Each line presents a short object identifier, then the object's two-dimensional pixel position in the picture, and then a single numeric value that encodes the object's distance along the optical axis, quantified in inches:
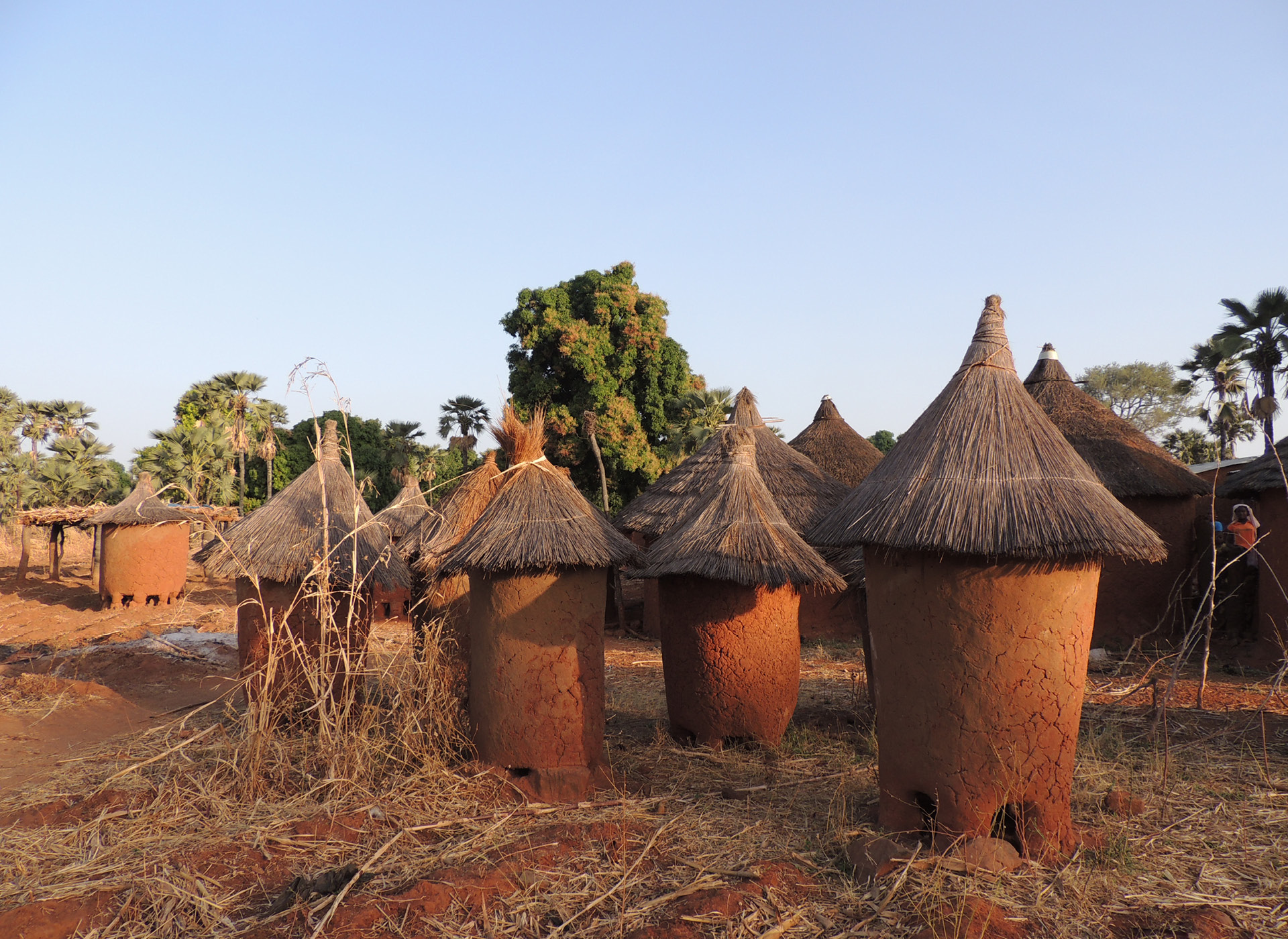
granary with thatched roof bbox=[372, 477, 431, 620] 573.6
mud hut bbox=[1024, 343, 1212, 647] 441.1
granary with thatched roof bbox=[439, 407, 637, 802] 212.1
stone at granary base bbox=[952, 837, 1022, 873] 154.6
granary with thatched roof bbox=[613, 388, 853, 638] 498.9
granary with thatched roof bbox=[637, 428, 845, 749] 253.1
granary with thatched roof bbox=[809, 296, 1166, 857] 159.3
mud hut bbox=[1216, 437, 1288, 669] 371.2
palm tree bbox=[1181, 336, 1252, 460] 612.3
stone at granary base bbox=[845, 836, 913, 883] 155.9
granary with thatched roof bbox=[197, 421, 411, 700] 269.0
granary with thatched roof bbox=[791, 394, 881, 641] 513.7
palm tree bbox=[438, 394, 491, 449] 956.0
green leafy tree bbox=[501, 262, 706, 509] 805.9
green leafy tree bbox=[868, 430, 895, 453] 1374.3
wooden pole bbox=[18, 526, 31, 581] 749.9
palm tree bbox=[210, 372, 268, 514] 1062.4
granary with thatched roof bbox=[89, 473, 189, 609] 623.2
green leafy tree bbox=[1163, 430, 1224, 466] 1106.1
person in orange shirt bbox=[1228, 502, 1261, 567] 367.2
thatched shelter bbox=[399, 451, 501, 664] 258.0
